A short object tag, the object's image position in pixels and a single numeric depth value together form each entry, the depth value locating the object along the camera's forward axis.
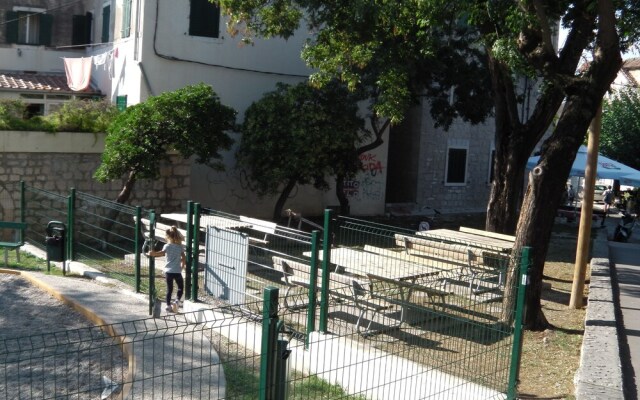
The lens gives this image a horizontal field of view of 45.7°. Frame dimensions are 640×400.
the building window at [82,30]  21.67
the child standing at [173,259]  9.50
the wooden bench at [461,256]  8.93
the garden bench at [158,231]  10.87
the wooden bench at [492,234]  12.27
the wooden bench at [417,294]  6.36
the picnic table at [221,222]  9.91
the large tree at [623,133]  32.06
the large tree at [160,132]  15.26
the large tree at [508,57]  9.29
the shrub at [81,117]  16.39
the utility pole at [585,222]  10.67
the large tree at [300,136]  17.77
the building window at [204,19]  18.86
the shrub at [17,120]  15.65
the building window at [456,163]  25.56
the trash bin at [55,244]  11.77
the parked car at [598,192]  33.58
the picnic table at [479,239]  11.03
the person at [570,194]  31.00
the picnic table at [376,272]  7.77
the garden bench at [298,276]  8.86
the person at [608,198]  28.33
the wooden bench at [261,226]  9.13
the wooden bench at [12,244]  12.09
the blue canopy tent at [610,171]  20.17
